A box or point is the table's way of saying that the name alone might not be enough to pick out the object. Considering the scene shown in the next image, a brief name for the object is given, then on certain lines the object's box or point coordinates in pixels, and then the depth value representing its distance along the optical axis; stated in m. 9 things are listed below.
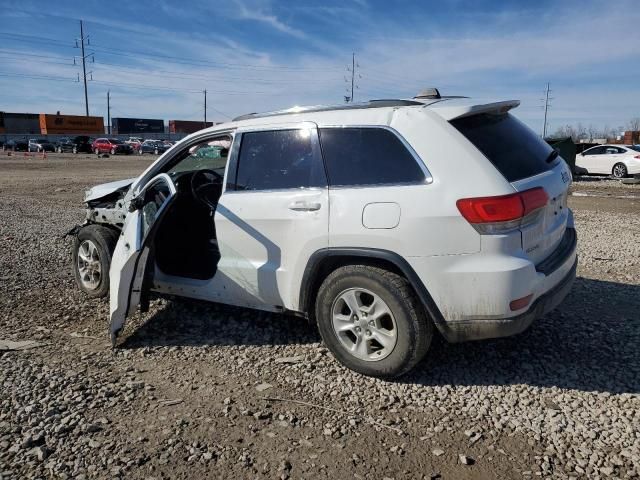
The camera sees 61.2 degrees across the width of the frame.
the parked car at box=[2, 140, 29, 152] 56.59
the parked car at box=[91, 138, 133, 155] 49.59
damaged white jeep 3.13
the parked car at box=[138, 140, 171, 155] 50.81
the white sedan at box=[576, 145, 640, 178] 21.44
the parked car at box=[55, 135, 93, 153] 52.59
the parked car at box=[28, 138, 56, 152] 53.31
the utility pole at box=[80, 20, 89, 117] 78.75
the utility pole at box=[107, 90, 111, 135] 89.32
